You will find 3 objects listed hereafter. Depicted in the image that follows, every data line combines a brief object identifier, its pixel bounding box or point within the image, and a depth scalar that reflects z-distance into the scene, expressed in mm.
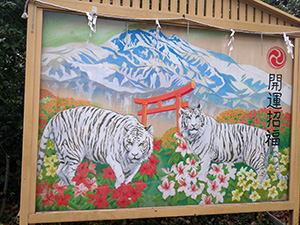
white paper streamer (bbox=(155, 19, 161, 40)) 3015
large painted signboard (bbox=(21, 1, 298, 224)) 2861
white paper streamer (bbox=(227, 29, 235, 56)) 3244
